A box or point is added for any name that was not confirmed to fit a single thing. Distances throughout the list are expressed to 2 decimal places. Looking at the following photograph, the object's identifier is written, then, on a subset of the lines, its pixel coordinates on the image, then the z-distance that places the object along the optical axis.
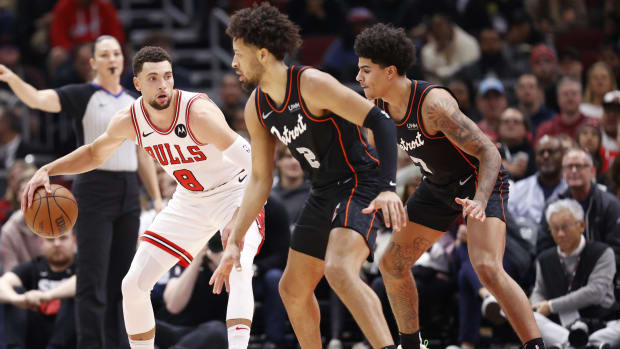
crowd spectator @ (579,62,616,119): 19.69
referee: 13.33
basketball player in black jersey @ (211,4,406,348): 9.40
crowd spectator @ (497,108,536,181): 17.92
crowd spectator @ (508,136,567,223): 16.42
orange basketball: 11.60
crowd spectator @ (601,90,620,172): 17.84
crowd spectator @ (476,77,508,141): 19.86
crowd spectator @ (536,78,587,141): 18.66
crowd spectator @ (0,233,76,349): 15.39
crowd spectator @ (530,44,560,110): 21.48
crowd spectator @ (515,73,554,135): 19.97
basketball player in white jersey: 11.04
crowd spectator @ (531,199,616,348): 13.94
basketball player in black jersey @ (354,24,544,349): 10.23
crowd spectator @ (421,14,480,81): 23.02
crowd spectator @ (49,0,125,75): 23.19
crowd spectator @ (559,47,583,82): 21.65
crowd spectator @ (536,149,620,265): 14.91
